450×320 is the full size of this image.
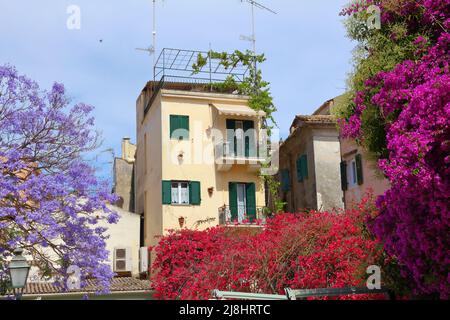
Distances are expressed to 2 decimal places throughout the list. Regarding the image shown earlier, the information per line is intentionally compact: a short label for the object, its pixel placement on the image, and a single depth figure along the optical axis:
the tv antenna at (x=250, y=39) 30.72
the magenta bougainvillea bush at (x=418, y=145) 8.20
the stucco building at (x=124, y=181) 36.17
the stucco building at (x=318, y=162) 29.83
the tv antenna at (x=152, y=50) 30.06
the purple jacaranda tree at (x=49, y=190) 16.09
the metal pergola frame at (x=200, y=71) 29.77
